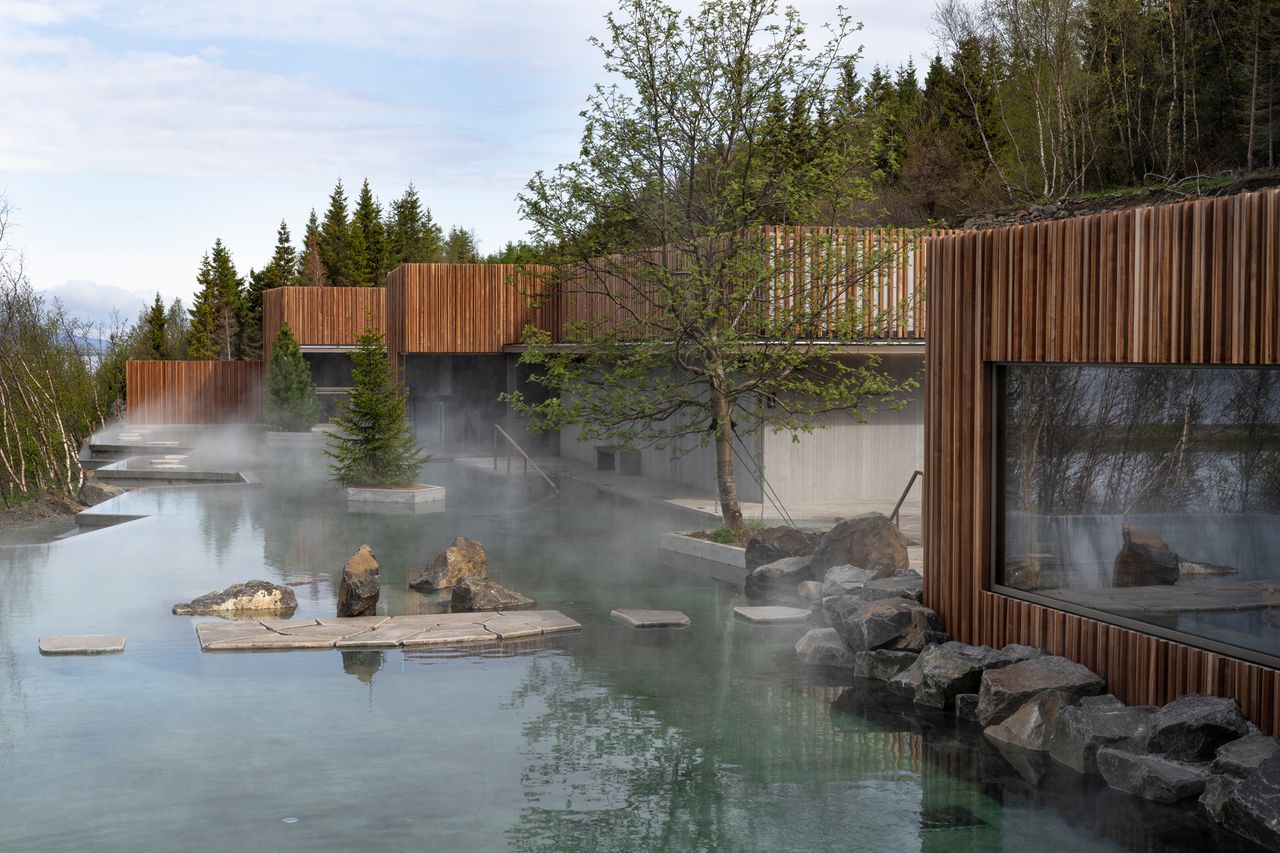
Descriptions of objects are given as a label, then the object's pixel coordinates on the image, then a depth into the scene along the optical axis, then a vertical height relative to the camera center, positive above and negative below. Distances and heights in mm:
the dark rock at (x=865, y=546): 12070 -1533
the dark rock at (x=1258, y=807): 6090 -2034
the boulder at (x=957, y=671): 8625 -1936
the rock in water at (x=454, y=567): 12969 -1846
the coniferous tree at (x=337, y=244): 64812 +7214
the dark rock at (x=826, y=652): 9859 -2060
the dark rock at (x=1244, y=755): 6570 -1907
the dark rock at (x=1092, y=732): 7266 -1985
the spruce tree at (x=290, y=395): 37625 -257
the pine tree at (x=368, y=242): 63156 +7070
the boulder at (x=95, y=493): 20453 -1737
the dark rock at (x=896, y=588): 10355 -1660
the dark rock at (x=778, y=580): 12781 -1946
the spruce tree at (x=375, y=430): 21422 -742
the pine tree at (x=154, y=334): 56025 +2374
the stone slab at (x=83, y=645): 9891 -1986
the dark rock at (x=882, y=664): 9398 -2051
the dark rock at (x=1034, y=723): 7773 -2060
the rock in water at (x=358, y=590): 11438 -1811
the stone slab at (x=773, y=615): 11555 -2084
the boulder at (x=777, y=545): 13469 -1686
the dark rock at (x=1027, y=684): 7873 -1855
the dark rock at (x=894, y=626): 9508 -1797
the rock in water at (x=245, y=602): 11633 -1963
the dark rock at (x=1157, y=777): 6793 -2093
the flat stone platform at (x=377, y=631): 10273 -2026
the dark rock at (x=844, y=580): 11227 -1725
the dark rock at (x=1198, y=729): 6848 -1841
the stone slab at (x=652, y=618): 11234 -2048
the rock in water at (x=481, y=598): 11766 -1953
